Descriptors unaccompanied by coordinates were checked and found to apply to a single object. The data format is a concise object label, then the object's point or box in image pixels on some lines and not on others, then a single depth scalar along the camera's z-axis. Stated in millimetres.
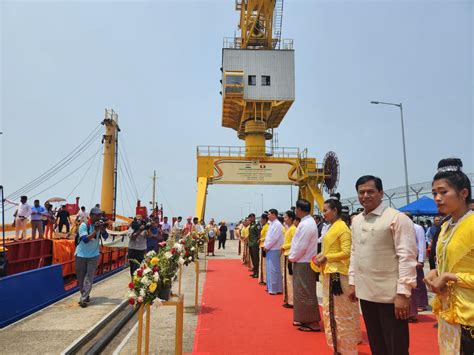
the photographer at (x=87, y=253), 6969
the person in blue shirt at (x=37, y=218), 11648
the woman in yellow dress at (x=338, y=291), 4316
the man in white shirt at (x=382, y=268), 2998
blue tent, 15225
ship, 5840
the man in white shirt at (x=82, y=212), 15417
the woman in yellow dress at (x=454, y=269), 2178
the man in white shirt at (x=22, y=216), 11414
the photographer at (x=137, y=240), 9039
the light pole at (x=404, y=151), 18395
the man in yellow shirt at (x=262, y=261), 10336
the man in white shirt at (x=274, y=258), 8828
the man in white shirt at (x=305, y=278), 5645
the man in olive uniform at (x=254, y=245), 12102
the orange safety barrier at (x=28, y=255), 8375
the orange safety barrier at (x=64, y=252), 9883
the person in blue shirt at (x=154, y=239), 10868
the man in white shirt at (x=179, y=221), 20588
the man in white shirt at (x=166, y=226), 17312
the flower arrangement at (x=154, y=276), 3828
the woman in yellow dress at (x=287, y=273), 7266
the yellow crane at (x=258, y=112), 26016
